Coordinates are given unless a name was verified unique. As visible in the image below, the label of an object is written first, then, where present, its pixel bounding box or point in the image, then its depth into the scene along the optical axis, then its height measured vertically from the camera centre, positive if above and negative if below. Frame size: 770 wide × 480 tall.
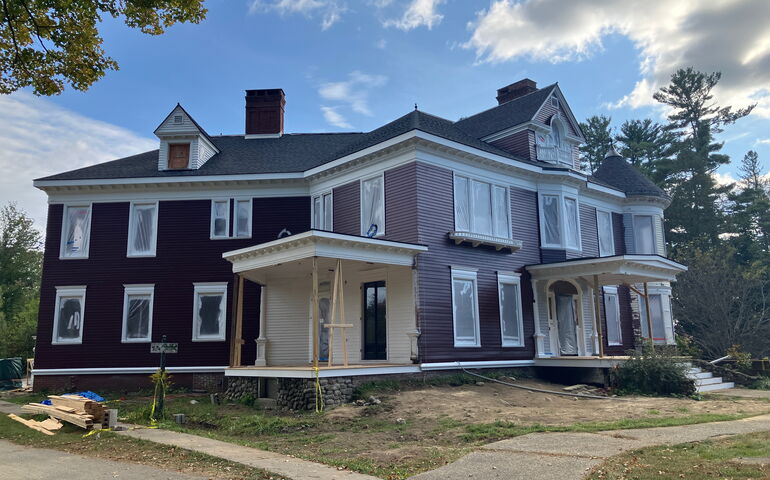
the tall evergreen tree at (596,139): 47.16 +15.44
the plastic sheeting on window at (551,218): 19.97 +3.97
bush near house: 15.52 -0.99
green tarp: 22.27 -0.98
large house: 16.58 +2.58
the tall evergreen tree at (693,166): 38.78 +11.53
